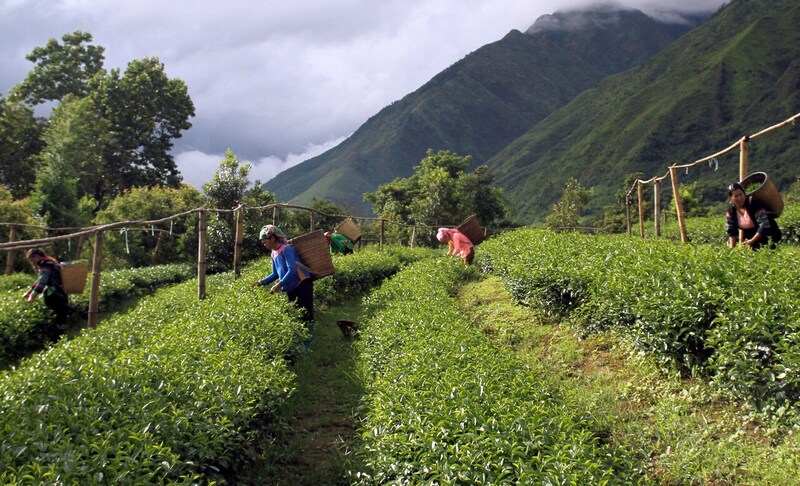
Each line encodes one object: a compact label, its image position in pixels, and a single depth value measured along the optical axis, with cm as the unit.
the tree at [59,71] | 3691
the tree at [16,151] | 3183
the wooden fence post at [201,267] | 837
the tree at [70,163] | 2302
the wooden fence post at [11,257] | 1316
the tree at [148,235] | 2097
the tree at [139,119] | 3666
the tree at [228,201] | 1631
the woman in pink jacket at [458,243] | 1257
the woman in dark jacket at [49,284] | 900
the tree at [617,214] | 4294
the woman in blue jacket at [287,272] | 738
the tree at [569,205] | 5435
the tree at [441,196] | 3600
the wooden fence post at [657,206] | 1116
